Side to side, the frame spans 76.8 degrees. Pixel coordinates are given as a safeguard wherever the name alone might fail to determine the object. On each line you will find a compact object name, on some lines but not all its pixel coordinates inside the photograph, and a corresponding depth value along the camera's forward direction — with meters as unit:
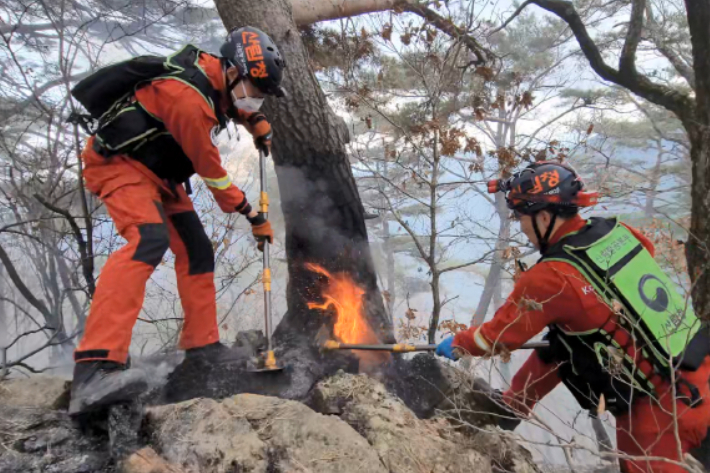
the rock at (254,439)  2.21
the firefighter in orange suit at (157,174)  2.45
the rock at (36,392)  2.63
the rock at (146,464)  2.13
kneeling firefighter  2.75
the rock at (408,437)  2.46
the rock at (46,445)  2.16
